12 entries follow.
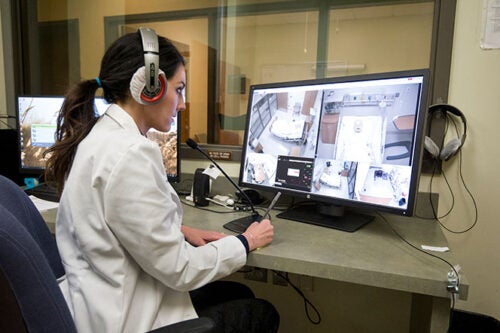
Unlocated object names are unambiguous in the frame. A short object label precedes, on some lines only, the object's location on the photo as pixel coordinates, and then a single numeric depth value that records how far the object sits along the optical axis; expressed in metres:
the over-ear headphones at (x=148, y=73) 0.82
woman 0.70
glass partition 1.61
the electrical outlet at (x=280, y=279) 1.62
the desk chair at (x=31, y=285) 0.50
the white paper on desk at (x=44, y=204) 1.33
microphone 1.11
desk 0.82
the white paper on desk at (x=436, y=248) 0.96
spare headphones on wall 1.28
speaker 1.41
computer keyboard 1.47
